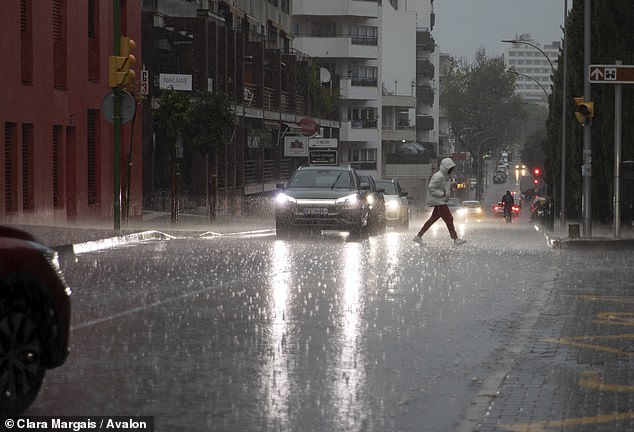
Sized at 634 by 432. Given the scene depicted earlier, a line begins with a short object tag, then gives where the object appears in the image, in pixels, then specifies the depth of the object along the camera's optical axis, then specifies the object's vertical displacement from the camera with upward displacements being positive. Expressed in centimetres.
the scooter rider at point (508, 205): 7288 -348
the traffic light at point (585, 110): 2953 +46
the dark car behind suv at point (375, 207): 3441 -176
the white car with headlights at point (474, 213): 9138 -486
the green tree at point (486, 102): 19000 +403
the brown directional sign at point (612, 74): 2806 +111
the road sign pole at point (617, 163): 2889 -59
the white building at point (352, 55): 11106 +590
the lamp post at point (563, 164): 5356 -112
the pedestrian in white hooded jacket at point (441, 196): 2855 -124
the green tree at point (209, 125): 4309 +28
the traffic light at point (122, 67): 2914 +133
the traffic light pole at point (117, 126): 3003 +18
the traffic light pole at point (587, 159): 2994 -52
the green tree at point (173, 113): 4266 +62
